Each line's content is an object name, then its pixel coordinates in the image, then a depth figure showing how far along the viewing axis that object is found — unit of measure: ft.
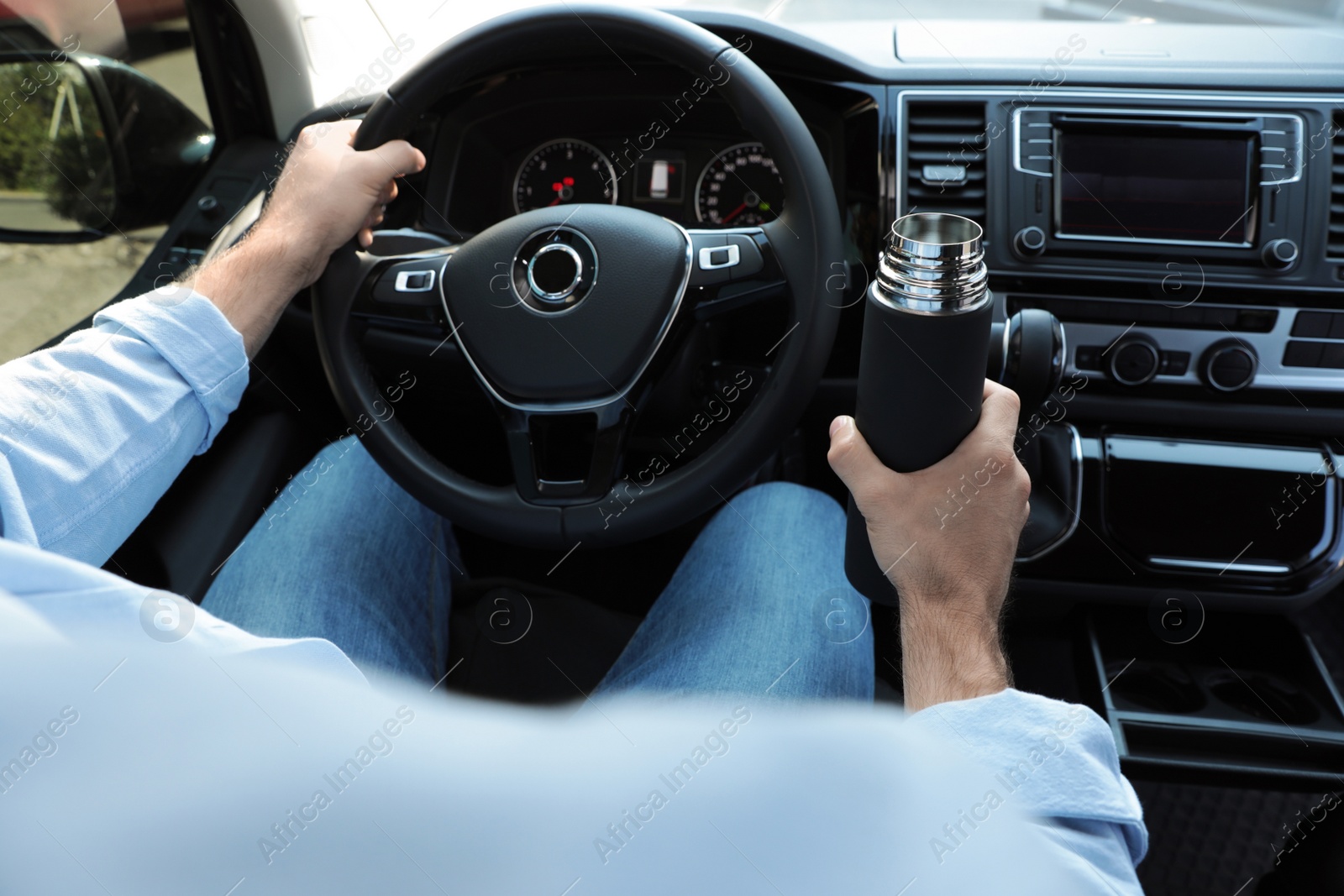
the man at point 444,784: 1.17
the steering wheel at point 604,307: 3.01
